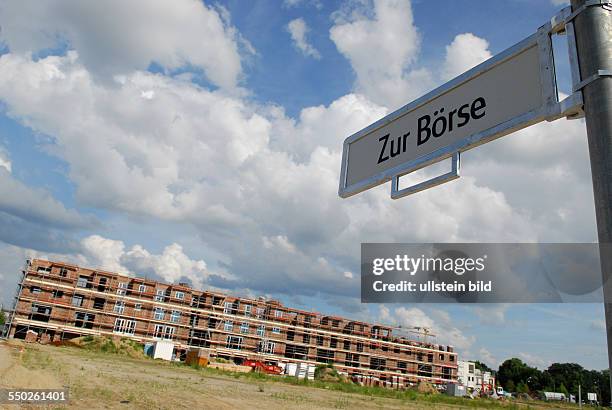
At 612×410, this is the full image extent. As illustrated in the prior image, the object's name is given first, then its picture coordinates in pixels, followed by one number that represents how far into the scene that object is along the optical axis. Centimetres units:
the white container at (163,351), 5216
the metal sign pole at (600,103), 131
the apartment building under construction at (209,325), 5931
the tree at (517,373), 10956
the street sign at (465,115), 173
